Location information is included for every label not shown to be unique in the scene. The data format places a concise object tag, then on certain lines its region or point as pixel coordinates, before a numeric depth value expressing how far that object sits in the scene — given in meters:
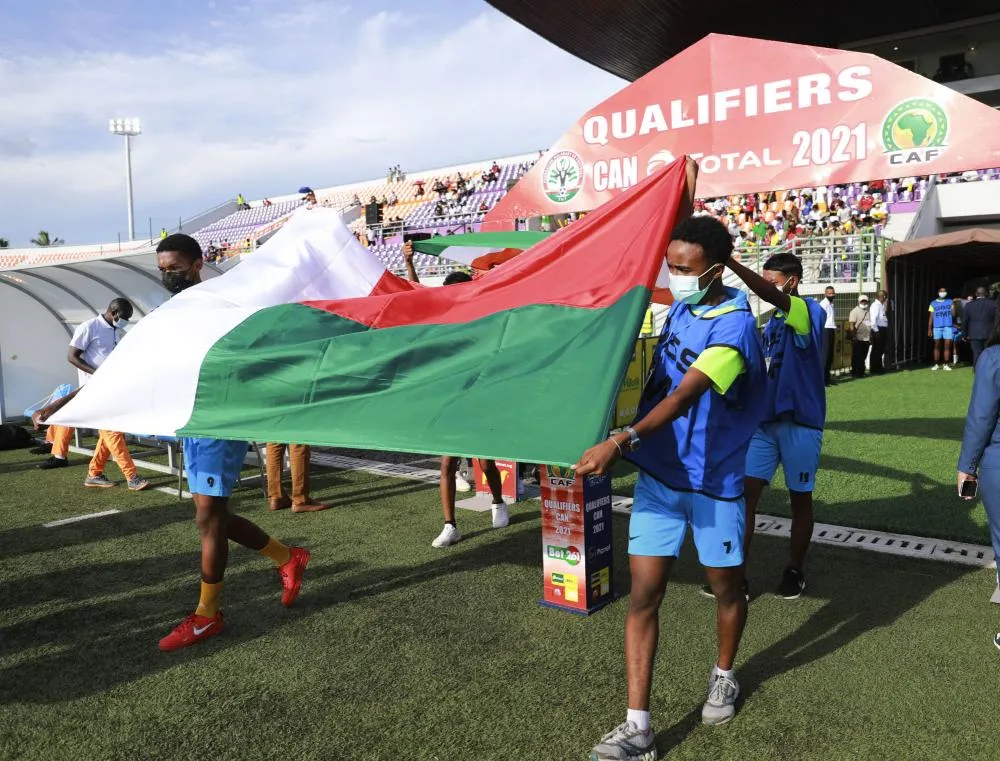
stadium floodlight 67.56
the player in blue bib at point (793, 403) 4.06
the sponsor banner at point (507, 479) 6.56
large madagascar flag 2.86
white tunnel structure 10.97
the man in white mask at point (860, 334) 17.00
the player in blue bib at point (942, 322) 18.42
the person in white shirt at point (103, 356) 7.45
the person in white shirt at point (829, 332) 14.58
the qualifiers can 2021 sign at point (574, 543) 4.12
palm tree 68.69
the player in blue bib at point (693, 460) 2.74
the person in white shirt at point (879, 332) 16.91
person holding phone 3.40
